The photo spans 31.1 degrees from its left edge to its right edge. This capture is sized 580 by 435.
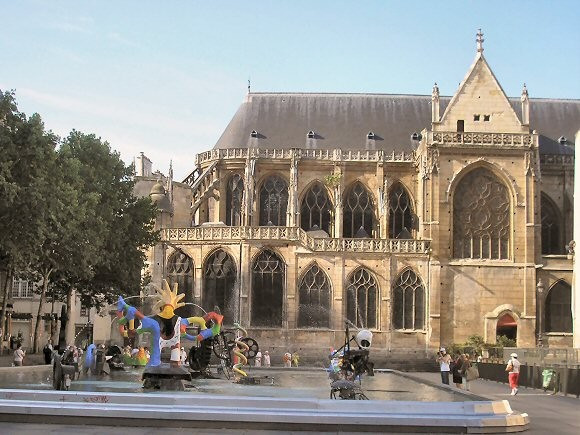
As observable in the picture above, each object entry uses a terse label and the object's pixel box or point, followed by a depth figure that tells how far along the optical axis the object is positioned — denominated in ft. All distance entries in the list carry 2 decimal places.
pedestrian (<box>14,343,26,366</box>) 124.16
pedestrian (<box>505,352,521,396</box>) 108.58
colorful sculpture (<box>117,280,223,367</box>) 84.79
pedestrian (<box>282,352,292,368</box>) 170.19
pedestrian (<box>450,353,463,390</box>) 114.21
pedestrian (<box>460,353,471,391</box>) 113.23
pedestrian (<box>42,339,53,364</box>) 133.90
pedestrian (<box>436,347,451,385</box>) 116.57
